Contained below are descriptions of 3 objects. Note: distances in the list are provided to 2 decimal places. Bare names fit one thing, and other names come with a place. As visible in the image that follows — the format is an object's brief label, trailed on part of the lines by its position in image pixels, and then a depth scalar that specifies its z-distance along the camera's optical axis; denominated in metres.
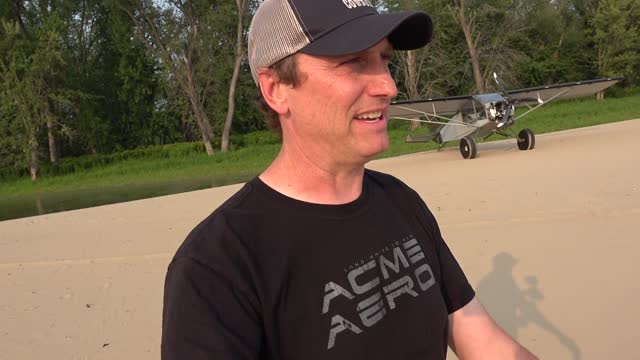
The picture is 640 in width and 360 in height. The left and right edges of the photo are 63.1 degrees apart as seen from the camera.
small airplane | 15.53
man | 1.20
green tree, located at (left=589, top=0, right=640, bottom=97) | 41.00
